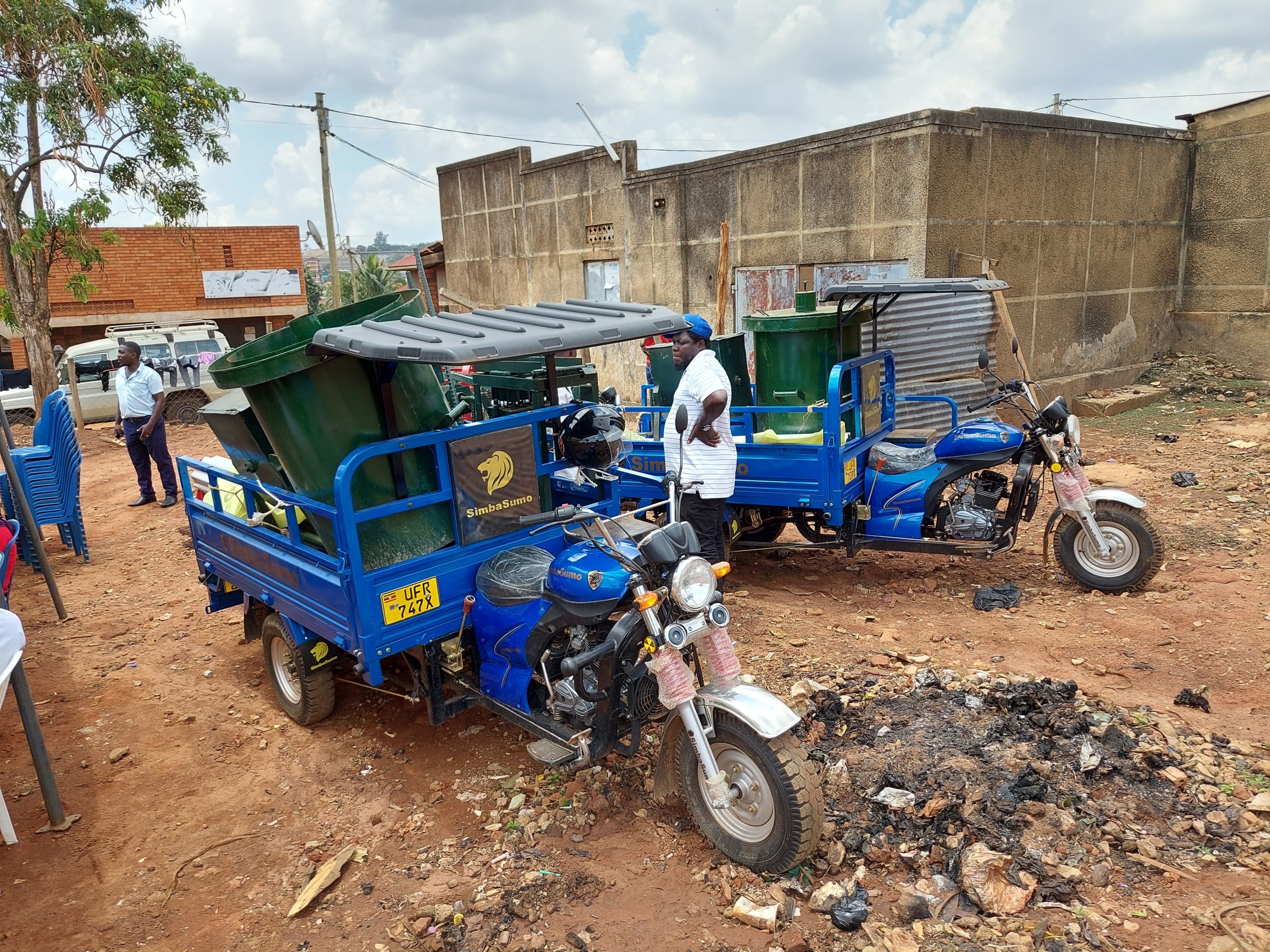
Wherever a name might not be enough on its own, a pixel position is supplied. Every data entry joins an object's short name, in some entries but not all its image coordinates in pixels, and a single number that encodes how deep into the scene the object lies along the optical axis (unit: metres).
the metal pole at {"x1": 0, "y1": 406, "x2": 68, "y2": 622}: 5.93
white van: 15.69
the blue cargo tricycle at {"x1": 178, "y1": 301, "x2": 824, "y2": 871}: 3.15
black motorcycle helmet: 4.21
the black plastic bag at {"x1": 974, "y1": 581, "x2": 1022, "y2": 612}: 5.76
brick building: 21.84
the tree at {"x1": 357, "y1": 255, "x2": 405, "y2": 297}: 34.88
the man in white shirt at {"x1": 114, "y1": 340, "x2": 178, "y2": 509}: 9.20
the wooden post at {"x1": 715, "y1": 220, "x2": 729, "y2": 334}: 12.26
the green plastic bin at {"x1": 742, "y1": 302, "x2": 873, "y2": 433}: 6.40
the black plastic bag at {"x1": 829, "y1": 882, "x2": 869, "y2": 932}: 2.87
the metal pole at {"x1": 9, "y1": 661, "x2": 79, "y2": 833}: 3.80
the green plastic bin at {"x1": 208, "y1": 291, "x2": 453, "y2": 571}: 3.60
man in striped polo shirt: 5.43
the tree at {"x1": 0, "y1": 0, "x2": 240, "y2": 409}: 11.77
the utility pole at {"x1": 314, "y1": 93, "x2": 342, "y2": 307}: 21.17
